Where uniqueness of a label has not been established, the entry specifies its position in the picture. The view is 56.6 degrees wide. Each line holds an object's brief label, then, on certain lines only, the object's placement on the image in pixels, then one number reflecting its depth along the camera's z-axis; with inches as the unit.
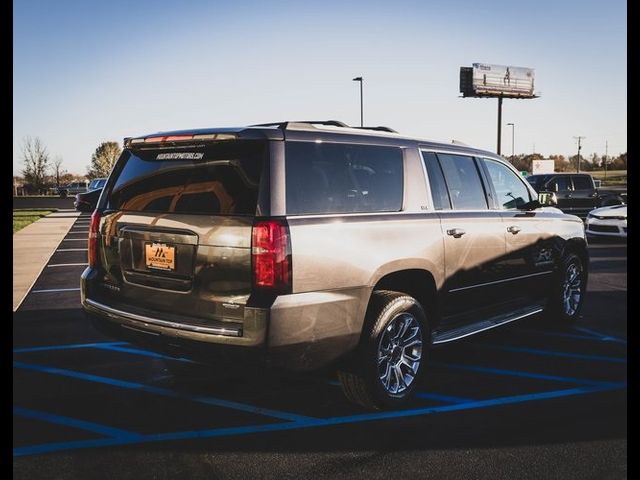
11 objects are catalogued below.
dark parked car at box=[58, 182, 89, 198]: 2509.8
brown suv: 136.8
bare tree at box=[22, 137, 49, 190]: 3097.9
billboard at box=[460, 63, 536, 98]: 2207.2
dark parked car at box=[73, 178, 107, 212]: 914.1
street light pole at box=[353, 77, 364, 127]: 1551.4
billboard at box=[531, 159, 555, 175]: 2303.0
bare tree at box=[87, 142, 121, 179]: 3941.9
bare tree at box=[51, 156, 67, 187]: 3719.5
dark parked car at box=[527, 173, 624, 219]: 771.4
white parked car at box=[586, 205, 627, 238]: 574.6
